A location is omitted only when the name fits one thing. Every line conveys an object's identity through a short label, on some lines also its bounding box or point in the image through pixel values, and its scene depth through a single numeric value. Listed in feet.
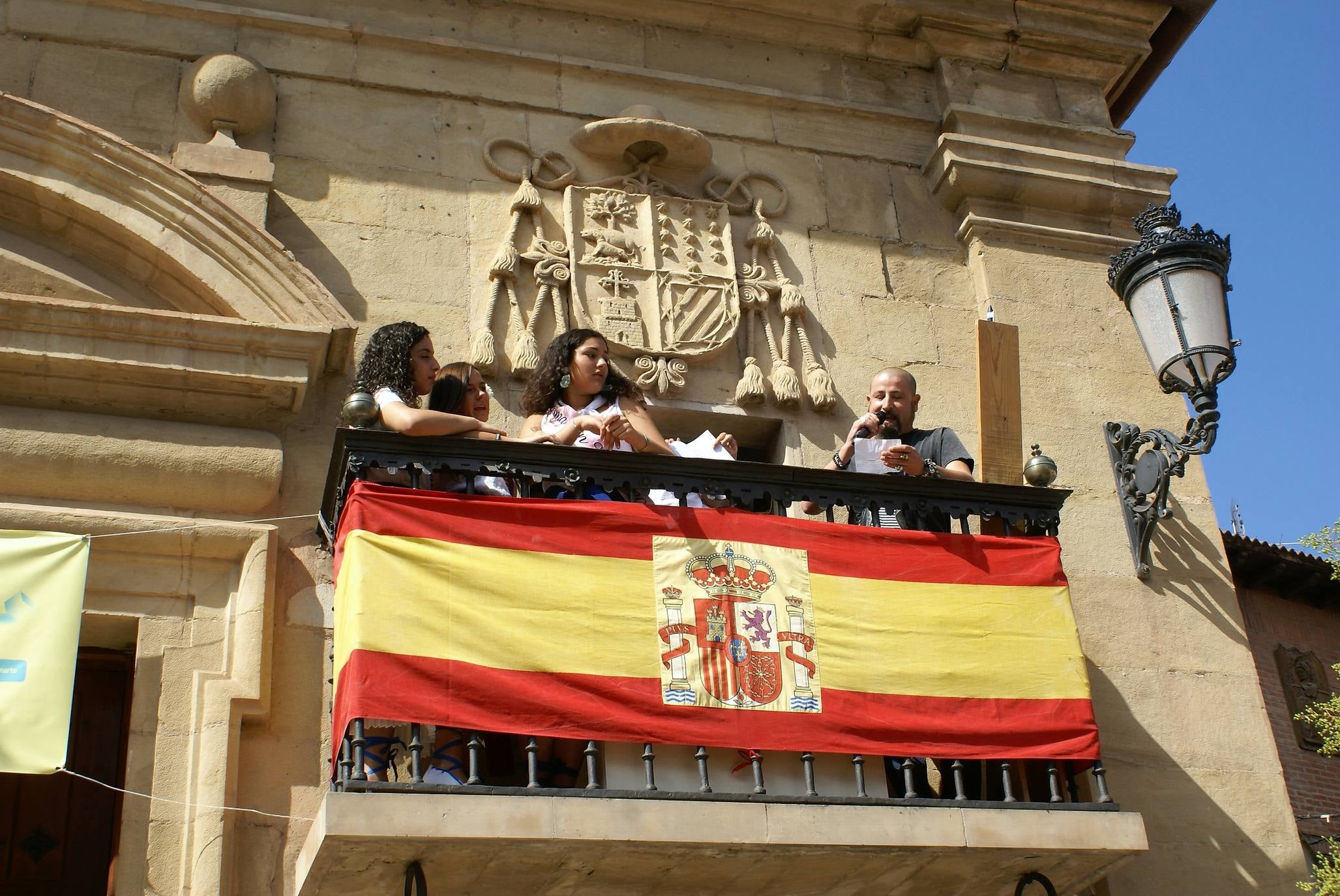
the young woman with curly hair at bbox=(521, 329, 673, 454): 21.66
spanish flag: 19.06
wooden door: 20.31
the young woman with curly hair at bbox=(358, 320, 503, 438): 20.68
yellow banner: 19.04
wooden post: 24.40
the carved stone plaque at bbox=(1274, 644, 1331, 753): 42.86
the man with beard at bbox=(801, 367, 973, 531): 22.67
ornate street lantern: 24.11
